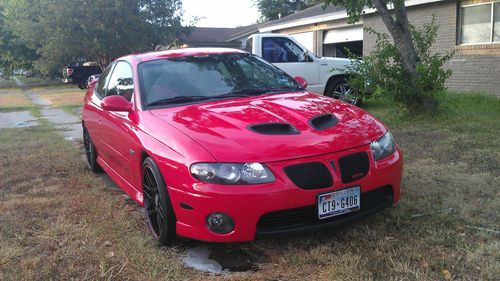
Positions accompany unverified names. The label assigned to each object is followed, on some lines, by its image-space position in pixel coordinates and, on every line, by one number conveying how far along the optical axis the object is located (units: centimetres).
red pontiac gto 313
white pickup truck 1019
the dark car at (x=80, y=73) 2477
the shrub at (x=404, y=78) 816
